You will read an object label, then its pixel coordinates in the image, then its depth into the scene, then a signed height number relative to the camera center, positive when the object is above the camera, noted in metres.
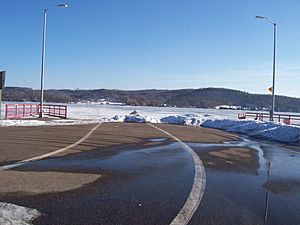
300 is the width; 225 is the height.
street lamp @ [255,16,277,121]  21.89 +5.29
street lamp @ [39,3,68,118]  22.08 +5.65
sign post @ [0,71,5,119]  17.98 +1.75
